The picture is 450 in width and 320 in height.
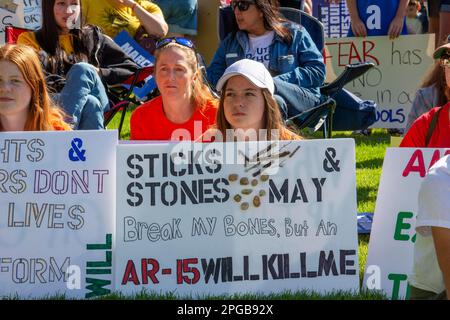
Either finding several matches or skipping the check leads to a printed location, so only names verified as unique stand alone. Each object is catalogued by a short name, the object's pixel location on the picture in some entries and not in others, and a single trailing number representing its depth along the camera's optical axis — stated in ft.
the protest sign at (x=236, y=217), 33.96
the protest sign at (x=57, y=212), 34.32
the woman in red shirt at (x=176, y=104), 42.42
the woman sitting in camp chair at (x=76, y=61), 45.65
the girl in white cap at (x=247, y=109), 38.06
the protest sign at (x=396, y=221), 34.50
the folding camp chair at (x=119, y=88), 51.19
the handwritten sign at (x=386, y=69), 64.80
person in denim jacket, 50.11
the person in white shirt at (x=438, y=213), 24.75
